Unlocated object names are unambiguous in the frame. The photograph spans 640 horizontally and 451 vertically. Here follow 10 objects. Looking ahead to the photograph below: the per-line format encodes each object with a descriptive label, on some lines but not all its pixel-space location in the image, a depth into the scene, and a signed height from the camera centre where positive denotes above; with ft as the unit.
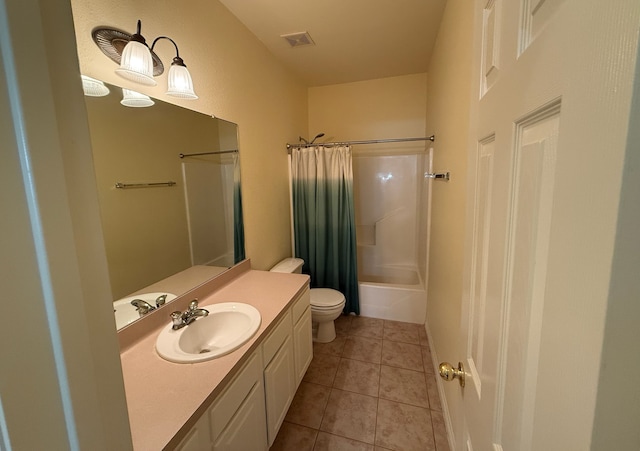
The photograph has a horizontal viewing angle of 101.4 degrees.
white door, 0.77 -0.06
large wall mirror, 3.57 +0.08
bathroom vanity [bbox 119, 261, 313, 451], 2.56 -2.06
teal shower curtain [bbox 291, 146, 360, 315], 8.66 -0.69
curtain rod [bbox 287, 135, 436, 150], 7.56 +1.70
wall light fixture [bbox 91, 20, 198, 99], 3.37 +1.97
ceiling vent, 6.59 +4.08
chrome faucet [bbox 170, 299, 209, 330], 3.97 -1.80
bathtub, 8.73 -3.60
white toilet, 7.47 -3.10
